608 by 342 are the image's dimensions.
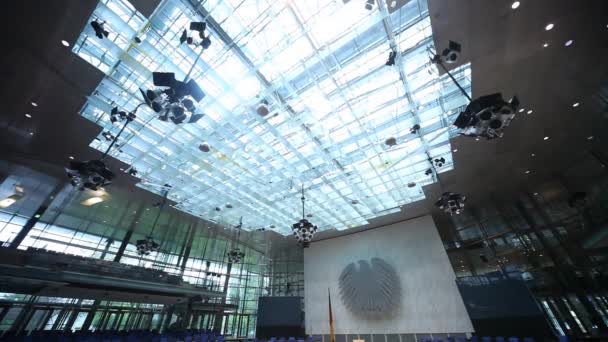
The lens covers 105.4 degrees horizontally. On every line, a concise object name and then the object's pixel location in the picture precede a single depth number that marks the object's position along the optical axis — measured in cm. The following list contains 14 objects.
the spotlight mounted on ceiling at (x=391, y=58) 654
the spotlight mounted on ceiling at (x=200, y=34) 534
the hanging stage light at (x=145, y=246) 1432
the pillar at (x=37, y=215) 1262
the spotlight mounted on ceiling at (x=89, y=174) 710
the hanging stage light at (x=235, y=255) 1562
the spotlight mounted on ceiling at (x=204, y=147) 1051
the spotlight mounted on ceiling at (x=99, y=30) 574
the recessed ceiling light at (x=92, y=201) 1411
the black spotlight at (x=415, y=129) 962
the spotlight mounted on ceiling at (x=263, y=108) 855
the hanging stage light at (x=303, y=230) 1034
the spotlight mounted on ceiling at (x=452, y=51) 599
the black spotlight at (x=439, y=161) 1071
